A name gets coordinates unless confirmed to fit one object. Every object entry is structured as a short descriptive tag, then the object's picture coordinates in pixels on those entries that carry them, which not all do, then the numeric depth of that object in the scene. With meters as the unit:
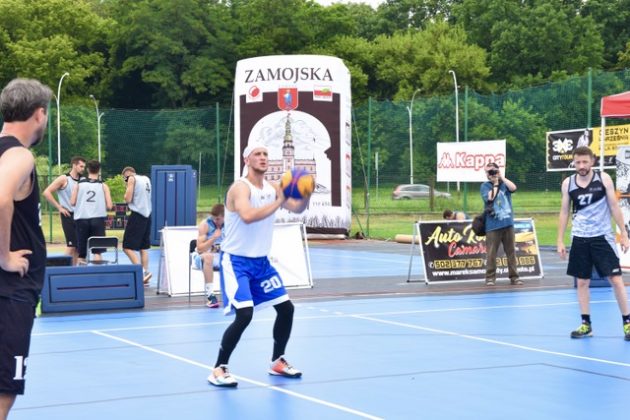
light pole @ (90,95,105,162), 35.91
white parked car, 35.25
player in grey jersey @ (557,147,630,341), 10.99
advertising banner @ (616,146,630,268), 18.03
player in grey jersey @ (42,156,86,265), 16.28
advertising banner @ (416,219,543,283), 17.44
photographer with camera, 16.50
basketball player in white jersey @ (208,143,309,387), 8.59
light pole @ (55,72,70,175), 34.19
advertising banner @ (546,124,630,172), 24.53
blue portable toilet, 25.09
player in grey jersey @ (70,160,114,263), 16.11
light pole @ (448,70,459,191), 31.77
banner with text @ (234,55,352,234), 28.55
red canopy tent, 16.39
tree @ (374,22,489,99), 74.75
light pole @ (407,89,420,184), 37.32
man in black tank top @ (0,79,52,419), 5.12
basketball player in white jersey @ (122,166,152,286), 16.64
